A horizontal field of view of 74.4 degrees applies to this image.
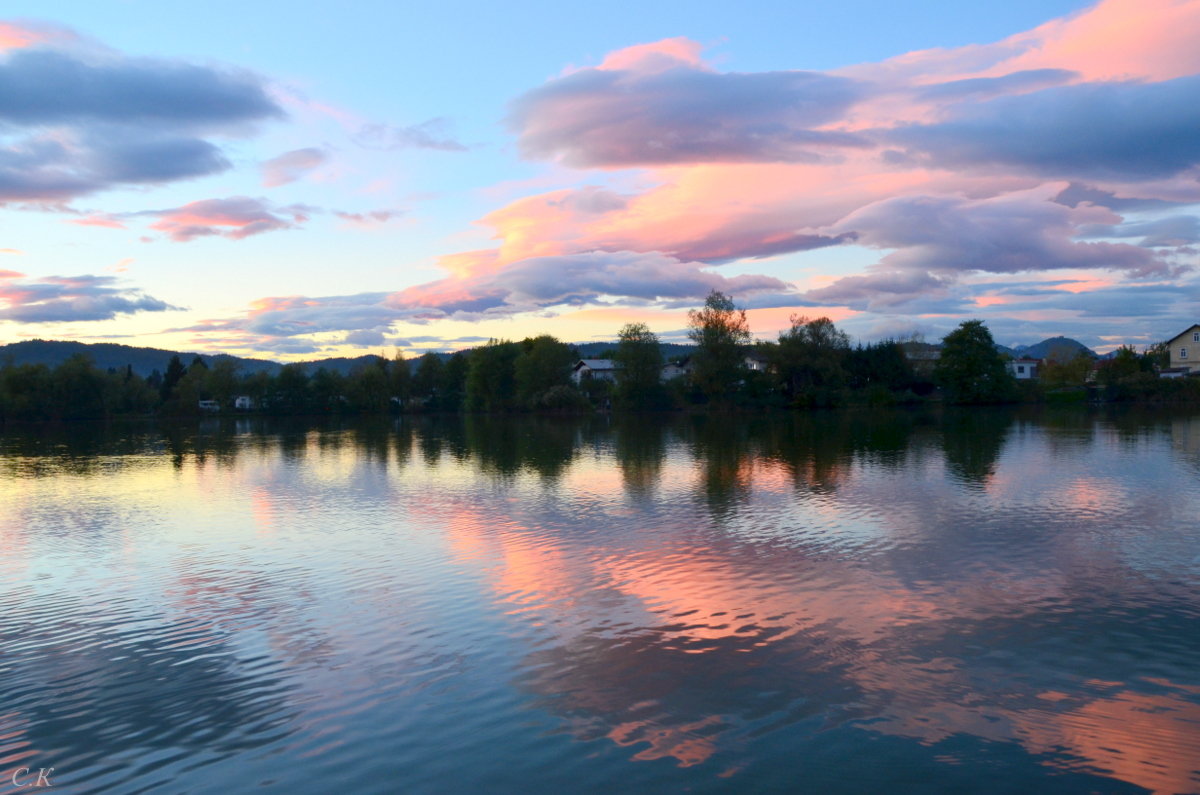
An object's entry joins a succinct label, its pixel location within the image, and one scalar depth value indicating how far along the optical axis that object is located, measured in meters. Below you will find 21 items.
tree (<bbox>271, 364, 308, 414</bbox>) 134.75
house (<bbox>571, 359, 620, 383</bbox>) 137.62
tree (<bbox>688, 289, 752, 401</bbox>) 103.19
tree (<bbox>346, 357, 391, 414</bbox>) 135.38
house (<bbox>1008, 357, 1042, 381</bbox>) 157.38
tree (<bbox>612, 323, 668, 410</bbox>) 109.31
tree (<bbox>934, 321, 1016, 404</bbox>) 98.00
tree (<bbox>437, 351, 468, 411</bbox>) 139.25
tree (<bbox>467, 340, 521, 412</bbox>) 124.62
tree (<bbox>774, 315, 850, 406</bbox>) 101.38
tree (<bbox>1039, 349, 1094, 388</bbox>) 113.23
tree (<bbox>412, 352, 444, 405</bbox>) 140.75
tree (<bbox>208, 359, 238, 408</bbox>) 138.38
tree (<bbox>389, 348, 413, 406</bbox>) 139.00
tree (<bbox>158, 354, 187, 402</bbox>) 145.88
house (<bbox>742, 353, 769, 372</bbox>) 104.62
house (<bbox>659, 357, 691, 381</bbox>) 116.43
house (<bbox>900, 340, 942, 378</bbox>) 109.19
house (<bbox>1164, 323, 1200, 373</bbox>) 113.95
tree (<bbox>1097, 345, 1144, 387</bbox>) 97.06
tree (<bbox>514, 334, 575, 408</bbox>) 118.94
